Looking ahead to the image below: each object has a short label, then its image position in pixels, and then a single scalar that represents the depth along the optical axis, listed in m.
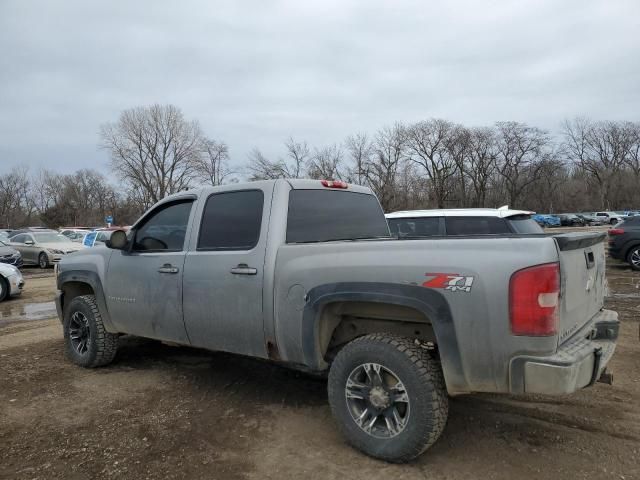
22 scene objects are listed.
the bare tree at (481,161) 68.88
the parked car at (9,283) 11.26
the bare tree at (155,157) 65.50
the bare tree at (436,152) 66.25
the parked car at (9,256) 16.27
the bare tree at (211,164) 67.38
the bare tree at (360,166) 59.91
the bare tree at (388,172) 57.97
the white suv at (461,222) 8.12
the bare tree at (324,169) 57.08
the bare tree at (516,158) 68.94
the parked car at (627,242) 13.50
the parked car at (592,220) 67.39
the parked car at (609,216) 66.32
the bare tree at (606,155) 85.19
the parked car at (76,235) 25.40
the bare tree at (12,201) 73.62
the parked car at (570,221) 65.75
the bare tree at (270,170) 55.36
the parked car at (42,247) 20.45
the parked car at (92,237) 19.20
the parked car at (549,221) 65.13
